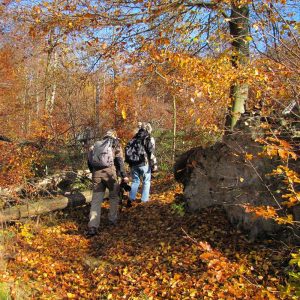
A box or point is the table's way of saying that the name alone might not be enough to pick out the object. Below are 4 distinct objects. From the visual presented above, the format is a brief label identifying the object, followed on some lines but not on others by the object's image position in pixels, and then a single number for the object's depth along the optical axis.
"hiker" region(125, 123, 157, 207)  8.34
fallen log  7.88
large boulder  5.70
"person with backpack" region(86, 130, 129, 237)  7.59
